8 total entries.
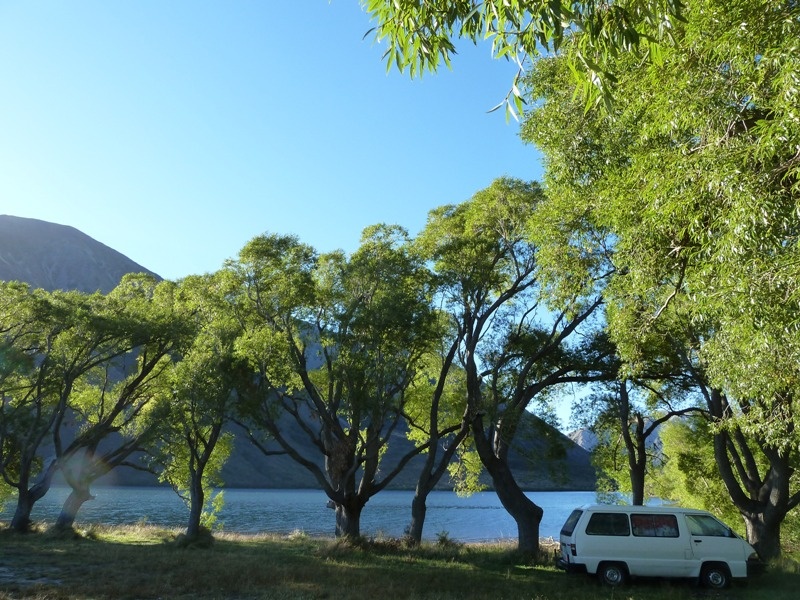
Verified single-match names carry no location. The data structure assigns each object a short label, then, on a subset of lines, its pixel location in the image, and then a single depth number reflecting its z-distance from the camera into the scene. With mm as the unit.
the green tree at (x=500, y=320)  22625
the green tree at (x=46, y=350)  26281
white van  15992
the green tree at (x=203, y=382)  23000
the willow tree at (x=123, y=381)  29281
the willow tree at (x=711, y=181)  6719
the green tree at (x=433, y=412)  24500
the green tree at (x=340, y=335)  21594
